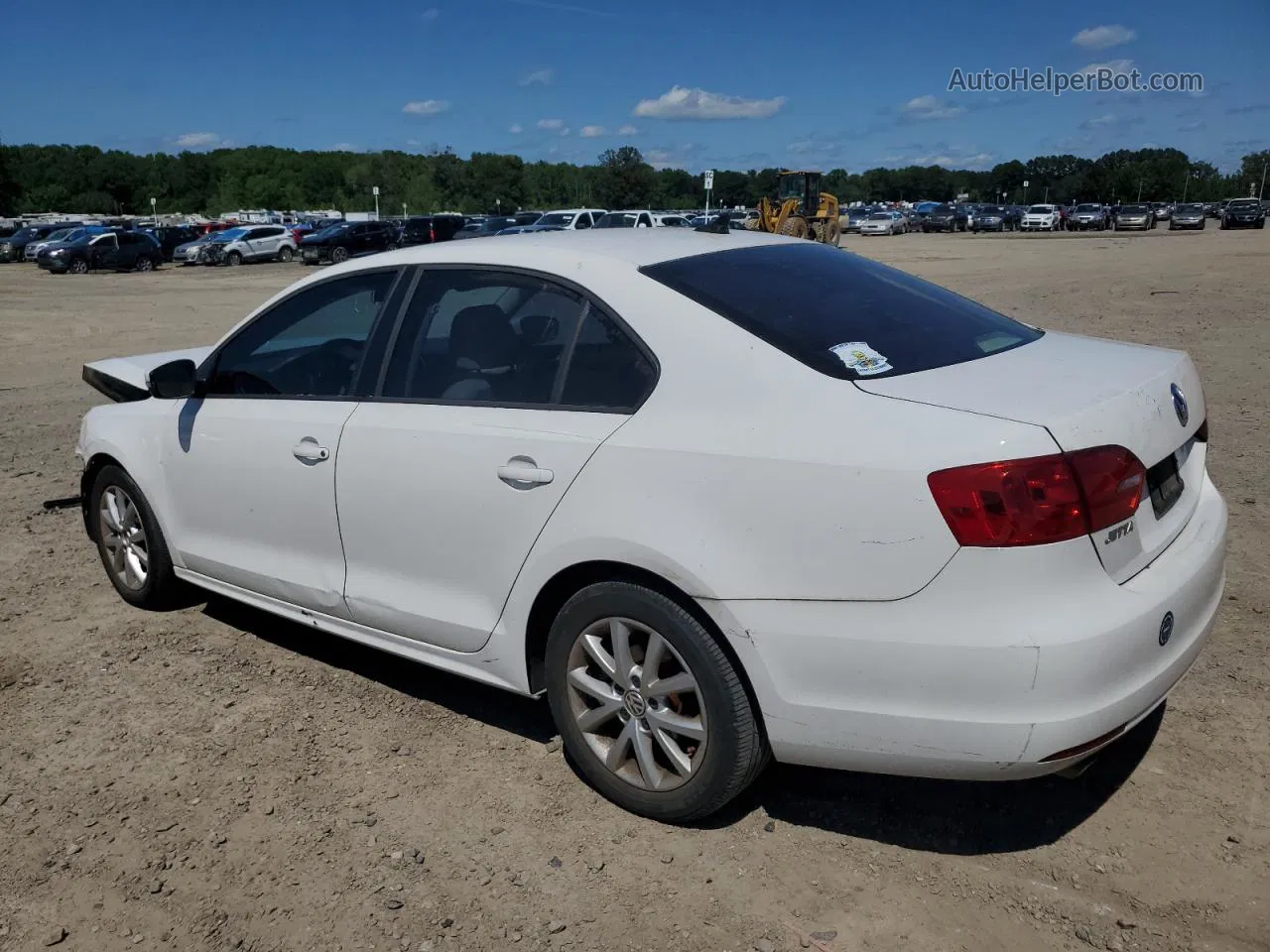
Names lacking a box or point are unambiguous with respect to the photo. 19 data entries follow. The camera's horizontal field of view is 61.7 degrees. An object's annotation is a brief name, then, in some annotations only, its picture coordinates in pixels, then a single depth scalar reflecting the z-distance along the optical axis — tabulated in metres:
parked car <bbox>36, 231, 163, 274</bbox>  37.47
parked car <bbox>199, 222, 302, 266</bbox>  41.69
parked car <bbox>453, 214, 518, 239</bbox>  37.40
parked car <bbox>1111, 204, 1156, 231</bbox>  59.06
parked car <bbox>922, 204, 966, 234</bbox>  66.88
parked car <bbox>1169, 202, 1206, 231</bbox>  57.88
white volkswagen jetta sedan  2.53
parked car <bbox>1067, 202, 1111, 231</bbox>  63.62
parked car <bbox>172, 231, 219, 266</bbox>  41.81
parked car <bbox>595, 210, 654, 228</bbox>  35.34
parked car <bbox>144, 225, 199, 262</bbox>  45.12
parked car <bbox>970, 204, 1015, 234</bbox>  65.88
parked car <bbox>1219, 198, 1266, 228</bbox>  58.97
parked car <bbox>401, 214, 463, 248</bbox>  39.16
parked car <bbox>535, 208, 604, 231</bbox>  35.91
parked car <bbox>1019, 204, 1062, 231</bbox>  62.88
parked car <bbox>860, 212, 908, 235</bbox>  62.09
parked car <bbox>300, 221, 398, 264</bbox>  39.22
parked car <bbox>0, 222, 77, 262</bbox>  46.00
